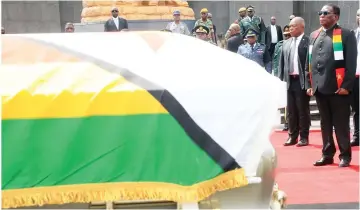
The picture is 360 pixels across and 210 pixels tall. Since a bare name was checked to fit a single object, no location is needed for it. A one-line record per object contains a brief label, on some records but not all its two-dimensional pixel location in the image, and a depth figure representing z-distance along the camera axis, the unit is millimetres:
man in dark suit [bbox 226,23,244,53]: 10781
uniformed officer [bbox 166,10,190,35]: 11789
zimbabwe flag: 2703
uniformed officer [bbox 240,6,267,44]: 12445
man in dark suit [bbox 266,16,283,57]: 13048
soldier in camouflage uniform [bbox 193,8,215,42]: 12056
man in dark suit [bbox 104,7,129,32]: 11875
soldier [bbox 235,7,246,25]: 13077
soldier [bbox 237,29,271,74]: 9750
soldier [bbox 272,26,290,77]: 9496
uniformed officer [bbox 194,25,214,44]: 10461
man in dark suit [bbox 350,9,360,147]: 7691
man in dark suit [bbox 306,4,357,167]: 5820
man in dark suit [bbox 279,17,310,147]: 7508
